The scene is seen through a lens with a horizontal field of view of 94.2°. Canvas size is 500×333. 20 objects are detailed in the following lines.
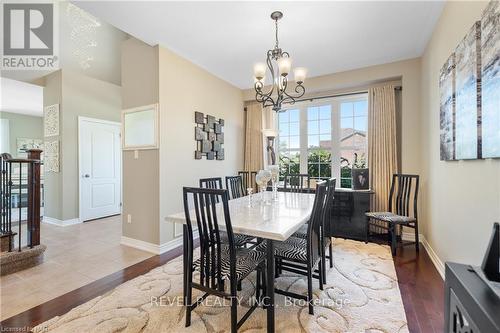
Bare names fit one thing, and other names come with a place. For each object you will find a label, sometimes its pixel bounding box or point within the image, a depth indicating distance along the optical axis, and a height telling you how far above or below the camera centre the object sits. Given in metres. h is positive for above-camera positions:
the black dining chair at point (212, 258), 1.51 -0.66
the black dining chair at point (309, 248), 1.80 -0.71
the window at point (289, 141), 4.71 +0.49
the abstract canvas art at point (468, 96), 1.63 +0.53
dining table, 1.55 -0.42
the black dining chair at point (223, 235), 2.32 -0.71
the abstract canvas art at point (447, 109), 2.10 +0.54
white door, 4.72 -0.05
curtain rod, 3.72 +1.28
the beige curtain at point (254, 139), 4.82 +0.55
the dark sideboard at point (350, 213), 3.61 -0.76
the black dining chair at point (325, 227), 2.16 -0.61
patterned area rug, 1.66 -1.15
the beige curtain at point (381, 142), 3.70 +0.37
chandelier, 2.24 +0.93
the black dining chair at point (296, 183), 3.61 -0.28
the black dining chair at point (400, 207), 2.98 -0.62
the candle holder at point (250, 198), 2.48 -0.37
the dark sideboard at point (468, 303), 0.74 -0.49
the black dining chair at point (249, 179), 4.68 -0.28
